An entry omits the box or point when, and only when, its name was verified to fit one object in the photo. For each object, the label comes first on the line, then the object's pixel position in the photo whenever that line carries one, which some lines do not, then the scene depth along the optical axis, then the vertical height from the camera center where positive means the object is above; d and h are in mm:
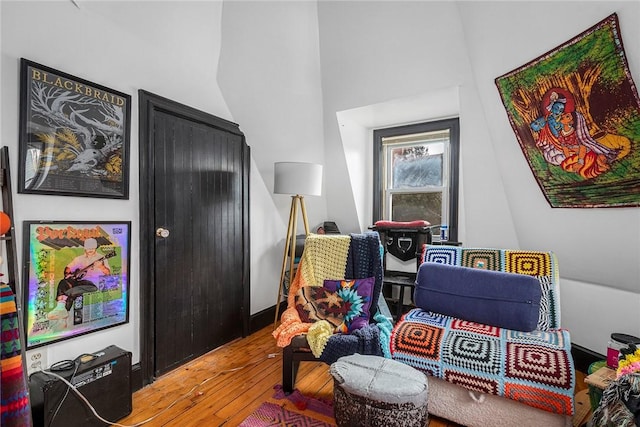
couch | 1534 -678
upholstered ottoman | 1447 -819
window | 3496 +491
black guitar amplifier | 1503 -889
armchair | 1925 -661
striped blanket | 1305 -646
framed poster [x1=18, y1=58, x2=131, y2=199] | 1583 +424
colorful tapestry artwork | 1615 +562
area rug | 1747 -1123
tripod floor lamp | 2789 +311
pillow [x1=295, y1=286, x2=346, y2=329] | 2250 -637
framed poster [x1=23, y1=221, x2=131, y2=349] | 1621 -351
